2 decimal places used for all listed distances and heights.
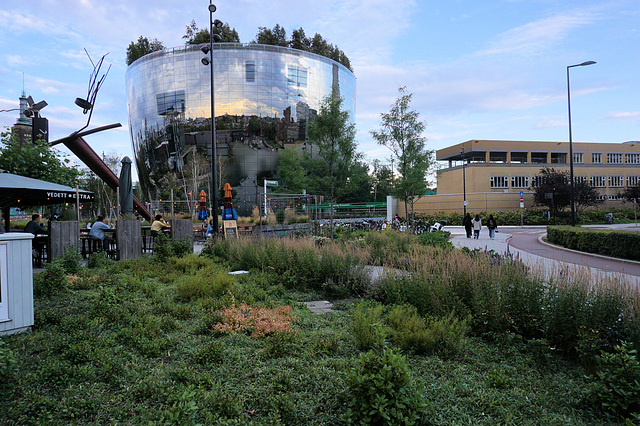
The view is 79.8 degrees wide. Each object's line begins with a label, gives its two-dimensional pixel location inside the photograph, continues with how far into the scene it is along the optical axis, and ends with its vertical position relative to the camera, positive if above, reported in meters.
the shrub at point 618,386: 2.96 -1.46
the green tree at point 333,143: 26.47 +4.58
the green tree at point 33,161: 14.59 +2.12
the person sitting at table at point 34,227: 13.18 -0.45
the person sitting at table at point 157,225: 14.91 -0.52
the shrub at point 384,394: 2.71 -1.37
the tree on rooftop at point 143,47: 68.67 +29.75
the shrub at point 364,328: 4.36 -1.44
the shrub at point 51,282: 6.84 -1.24
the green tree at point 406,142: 24.06 +4.10
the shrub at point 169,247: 10.72 -1.03
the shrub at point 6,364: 3.21 -1.28
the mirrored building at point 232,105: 57.41 +16.17
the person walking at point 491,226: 24.11 -1.38
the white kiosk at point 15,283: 4.56 -0.83
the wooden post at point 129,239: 12.13 -0.85
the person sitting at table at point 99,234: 12.83 -0.71
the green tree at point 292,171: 44.88 +4.99
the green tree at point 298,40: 65.81 +29.10
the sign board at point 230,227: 16.20 -0.73
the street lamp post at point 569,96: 23.16 +6.63
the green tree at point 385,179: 25.73 +1.87
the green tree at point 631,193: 51.47 +1.08
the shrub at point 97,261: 10.26 -1.31
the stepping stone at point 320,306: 6.36 -1.73
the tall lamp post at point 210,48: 15.47 +6.68
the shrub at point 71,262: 8.47 -1.08
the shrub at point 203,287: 6.76 -1.37
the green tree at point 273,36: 64.84 +29.52
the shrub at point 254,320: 4.92 -1.51
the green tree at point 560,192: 44.78 +1.21
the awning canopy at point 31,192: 9.44 +0.64
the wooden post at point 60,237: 10.16 -0.61
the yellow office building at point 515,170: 55.25 +5.15
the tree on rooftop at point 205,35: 61.94 +29.18
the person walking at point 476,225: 23.20 -1.24
